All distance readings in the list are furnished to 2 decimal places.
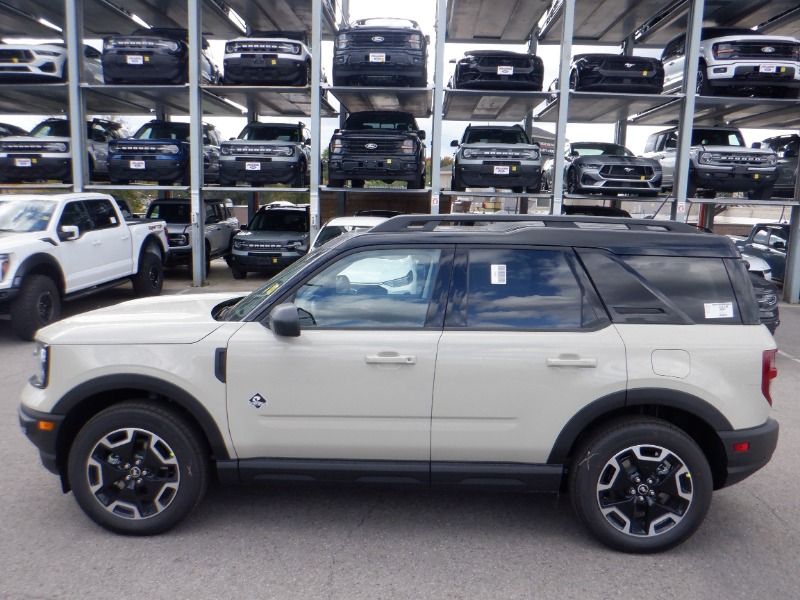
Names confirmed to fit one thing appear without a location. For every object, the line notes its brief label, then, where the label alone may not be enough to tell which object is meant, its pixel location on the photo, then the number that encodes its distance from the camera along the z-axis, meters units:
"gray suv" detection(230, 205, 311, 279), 13.48
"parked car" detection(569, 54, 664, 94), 13.12
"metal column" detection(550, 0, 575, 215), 13.02
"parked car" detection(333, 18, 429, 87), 12.63
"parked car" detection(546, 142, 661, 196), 12.63
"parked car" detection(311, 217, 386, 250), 10.68
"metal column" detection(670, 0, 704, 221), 13.01
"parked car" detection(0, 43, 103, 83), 13.66
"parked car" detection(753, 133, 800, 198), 14.98
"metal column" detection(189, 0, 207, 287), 13.45
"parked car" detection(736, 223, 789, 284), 15.12
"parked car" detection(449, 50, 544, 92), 13.01
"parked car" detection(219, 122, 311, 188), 13.11
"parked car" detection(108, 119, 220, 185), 13.37
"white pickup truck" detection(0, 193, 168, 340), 8.23
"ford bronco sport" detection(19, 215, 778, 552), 3.31
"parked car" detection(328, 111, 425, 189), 12.40
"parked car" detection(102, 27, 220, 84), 13.31
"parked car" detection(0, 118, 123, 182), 13.24
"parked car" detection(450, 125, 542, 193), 12.41
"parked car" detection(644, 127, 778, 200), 12.73
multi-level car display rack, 13.23
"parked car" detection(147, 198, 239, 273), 14.98
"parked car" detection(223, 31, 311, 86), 13.24
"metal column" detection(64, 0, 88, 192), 13.52
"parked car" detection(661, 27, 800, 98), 12.71
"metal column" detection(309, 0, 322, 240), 13.14
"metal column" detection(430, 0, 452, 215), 12.88
